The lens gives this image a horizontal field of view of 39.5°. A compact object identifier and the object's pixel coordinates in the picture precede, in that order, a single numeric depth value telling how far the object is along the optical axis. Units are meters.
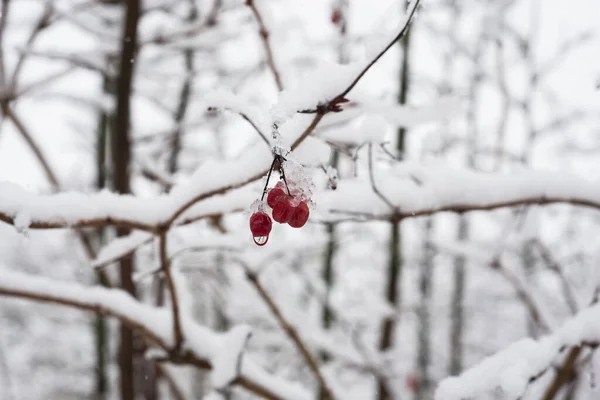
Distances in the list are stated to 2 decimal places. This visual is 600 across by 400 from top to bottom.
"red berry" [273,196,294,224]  0.33
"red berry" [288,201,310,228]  0.34
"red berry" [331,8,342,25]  0.62
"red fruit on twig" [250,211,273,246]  0.33
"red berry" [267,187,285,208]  0.33
